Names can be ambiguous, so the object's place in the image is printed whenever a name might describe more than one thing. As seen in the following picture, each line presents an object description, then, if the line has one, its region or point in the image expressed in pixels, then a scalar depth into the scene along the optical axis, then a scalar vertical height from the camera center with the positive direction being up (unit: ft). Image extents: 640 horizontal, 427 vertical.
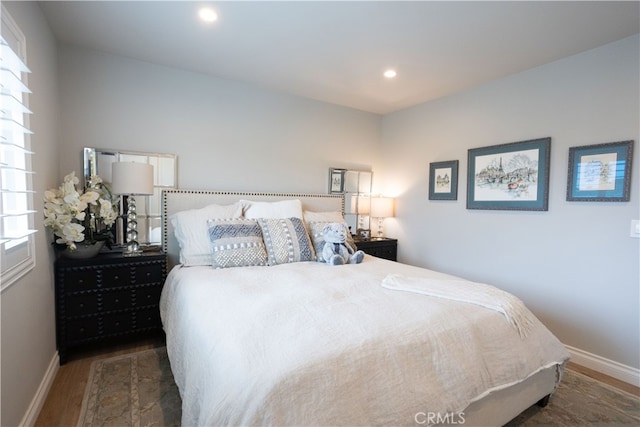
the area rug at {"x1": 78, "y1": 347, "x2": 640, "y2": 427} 5.73 -4.08
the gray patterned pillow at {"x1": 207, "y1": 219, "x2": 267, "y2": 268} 7.75 -1.13
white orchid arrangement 6.76 -0.35
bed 3.36 -1.95
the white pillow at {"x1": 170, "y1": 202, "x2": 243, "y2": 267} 8.16 -0.91
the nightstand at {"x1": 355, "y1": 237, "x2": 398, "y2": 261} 11.96 -1.75
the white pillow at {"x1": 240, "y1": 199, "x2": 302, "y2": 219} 9.53 -0.26
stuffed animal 8.52 -1.33
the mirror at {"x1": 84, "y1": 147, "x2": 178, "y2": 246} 8.62 +0.65
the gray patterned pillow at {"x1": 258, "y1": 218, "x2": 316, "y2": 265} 8.32 -1.10
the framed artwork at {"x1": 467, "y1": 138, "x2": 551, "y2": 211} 8.86 +0.96
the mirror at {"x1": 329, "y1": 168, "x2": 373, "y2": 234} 13.12 +0.43
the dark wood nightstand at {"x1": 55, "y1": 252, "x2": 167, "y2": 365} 7.29 -2.54
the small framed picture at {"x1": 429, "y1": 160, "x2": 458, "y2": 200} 11.16 +0.94
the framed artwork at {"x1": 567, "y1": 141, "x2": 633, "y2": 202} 7.38 +0.92
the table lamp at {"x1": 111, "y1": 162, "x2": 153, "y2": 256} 7.99 +0.36
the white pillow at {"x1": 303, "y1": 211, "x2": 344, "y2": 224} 10.30 -0.50
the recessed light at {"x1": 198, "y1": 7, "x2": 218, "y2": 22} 6.57 +4.11
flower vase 7.40 -1.32
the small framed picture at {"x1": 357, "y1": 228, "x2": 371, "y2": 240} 12.84 -1.31
